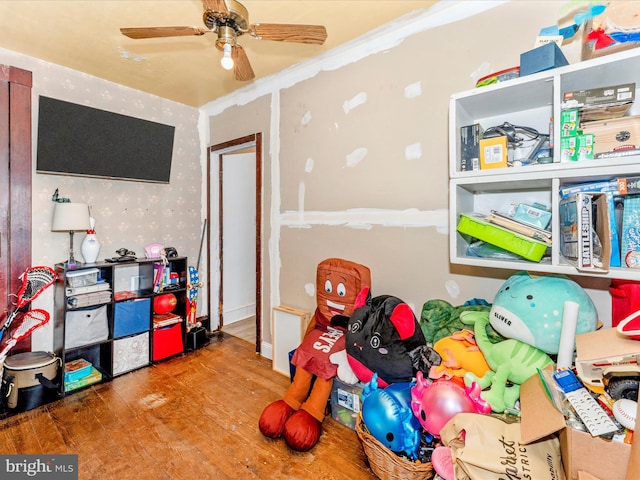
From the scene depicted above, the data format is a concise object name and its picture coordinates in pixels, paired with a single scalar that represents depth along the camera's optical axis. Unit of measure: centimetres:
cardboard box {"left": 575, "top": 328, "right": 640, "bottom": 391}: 103
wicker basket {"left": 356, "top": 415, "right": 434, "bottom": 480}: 139
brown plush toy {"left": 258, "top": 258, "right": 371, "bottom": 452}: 182
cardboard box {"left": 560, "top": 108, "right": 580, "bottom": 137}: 130
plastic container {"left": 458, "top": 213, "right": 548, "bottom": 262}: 137
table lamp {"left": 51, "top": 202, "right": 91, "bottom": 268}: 244
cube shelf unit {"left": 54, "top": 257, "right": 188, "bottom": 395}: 248
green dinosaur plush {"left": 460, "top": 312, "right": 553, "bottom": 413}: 134
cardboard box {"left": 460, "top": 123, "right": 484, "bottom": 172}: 156
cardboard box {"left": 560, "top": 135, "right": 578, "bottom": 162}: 130
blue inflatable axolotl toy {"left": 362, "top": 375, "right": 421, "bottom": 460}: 145
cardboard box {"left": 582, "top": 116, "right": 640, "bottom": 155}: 121
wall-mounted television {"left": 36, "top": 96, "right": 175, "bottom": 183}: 249
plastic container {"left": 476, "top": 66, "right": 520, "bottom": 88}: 147
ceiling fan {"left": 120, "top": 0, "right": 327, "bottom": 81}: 152
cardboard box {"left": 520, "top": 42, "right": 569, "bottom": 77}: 134
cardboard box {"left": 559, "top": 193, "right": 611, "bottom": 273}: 122
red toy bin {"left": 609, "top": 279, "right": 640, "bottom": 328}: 128
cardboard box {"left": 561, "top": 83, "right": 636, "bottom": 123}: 122
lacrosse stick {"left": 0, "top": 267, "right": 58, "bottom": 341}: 226
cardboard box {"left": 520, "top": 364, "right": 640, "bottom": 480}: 93
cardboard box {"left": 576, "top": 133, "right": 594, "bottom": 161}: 127
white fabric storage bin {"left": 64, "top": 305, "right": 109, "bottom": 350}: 246
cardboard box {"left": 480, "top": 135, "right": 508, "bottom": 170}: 148
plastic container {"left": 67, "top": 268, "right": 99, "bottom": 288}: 248
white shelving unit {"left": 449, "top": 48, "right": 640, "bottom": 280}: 124
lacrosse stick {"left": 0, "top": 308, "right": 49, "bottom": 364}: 217
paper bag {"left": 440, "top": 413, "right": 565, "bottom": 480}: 105
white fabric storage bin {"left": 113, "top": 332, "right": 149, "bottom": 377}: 268
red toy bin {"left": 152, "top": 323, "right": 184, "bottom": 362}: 294
